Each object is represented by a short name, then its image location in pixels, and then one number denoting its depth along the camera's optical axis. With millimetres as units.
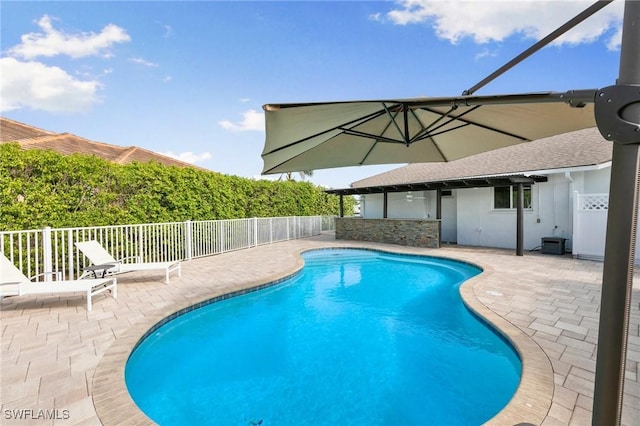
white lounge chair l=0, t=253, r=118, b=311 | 5020
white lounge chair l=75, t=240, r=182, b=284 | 6805
